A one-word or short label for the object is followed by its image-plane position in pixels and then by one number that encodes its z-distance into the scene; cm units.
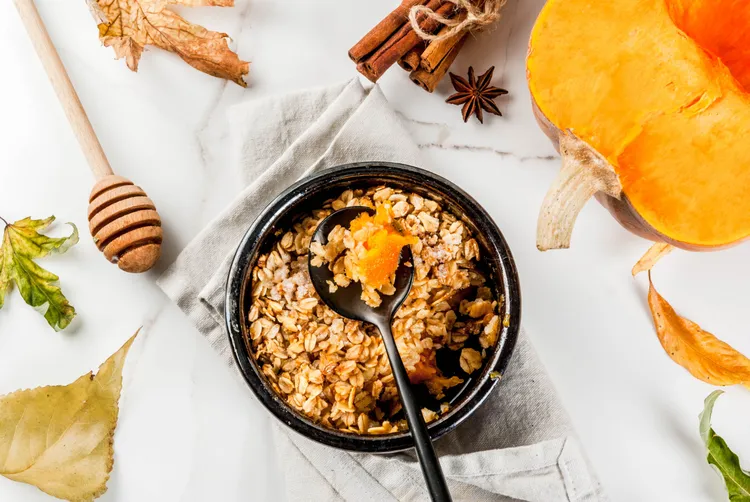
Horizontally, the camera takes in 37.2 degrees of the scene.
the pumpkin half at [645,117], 46
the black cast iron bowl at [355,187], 49
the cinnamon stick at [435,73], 55
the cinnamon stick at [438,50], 53
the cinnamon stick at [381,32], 54
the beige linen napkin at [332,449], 52
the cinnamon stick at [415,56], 54
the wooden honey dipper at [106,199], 53
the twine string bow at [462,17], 52
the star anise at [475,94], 55
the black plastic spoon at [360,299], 49
